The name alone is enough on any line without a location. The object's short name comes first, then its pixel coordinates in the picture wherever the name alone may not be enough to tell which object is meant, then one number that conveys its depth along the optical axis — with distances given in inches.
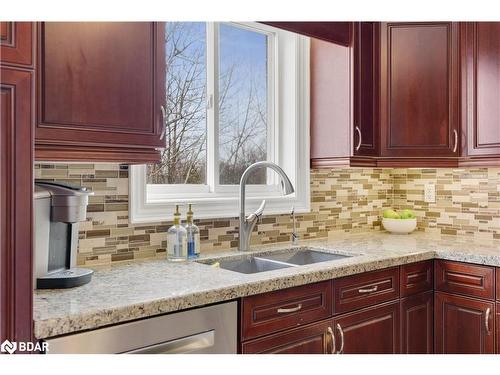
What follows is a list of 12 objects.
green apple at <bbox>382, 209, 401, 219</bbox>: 119.9
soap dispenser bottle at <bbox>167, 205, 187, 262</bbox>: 79.4
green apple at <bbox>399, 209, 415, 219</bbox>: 119.6
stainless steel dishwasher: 50.2
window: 91.6
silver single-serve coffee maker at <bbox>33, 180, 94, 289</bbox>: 58.2
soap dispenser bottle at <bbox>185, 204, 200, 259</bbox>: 81.7
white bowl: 118.0
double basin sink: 86.3
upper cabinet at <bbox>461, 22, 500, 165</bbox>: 98.3
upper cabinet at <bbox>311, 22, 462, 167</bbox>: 103.5
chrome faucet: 90.6
